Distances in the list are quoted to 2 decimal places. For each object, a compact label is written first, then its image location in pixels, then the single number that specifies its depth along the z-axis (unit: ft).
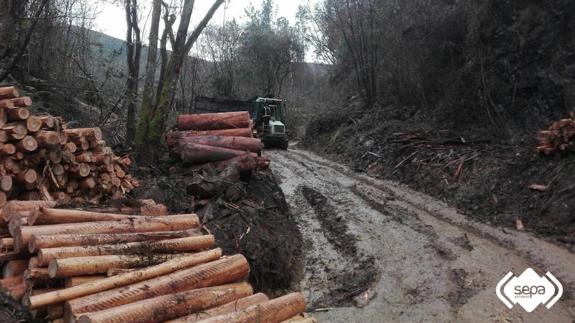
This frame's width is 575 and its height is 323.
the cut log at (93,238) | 14.99
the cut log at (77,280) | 14.09
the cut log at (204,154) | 33.88
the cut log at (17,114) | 22.35
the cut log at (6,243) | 16.06
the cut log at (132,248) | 14.48
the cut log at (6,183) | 21.47
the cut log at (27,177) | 22.47
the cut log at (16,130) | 21.93
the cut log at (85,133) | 25.32
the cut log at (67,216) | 16.86
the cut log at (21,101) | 22.81
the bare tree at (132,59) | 41.82
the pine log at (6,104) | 22.12
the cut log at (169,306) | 12.46
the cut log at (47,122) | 23.65
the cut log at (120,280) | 13.08
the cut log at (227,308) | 13.91
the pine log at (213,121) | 39.91
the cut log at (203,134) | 36.65
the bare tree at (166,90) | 37.76
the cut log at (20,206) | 17.37
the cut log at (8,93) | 22.99
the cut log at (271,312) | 13.64
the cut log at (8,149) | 21.72
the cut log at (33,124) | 22.64
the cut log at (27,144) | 22.27
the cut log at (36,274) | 14.03
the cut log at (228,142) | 35.37
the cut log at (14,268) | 15.47
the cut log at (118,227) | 15.64
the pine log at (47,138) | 22.93
